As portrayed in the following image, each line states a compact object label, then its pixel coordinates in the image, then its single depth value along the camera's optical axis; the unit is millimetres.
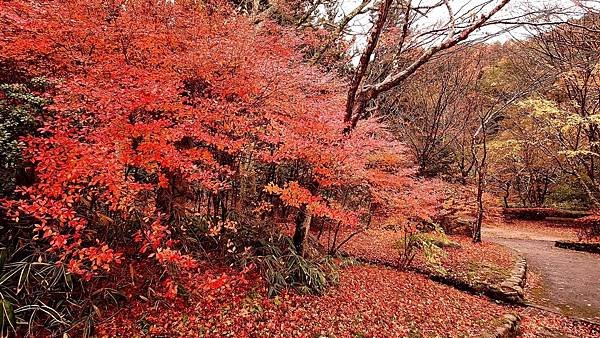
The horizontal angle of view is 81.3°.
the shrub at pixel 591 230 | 16531
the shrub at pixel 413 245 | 9094
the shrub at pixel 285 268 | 7125
